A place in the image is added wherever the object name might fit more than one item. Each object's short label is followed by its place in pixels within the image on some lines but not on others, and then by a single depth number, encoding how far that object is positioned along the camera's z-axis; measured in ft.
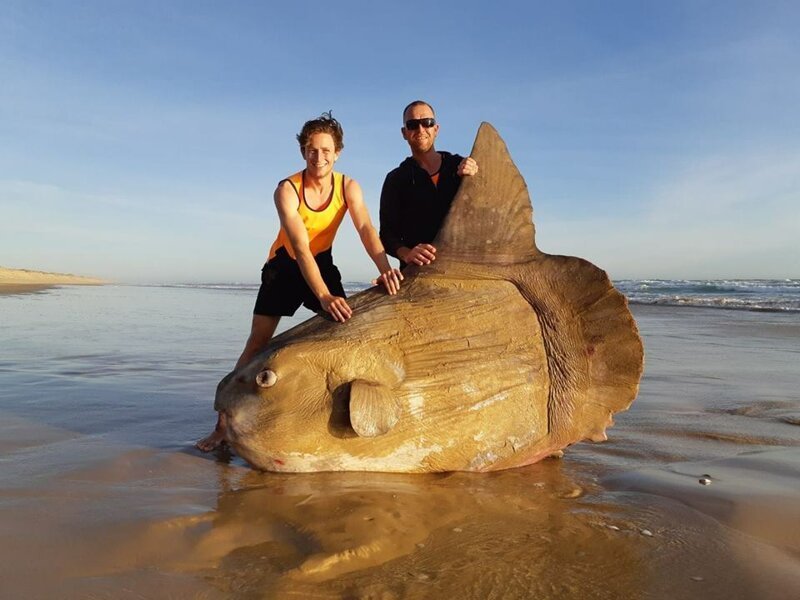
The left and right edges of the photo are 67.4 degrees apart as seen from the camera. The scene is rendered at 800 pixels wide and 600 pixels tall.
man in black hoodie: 16.57
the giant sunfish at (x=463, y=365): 11.14
